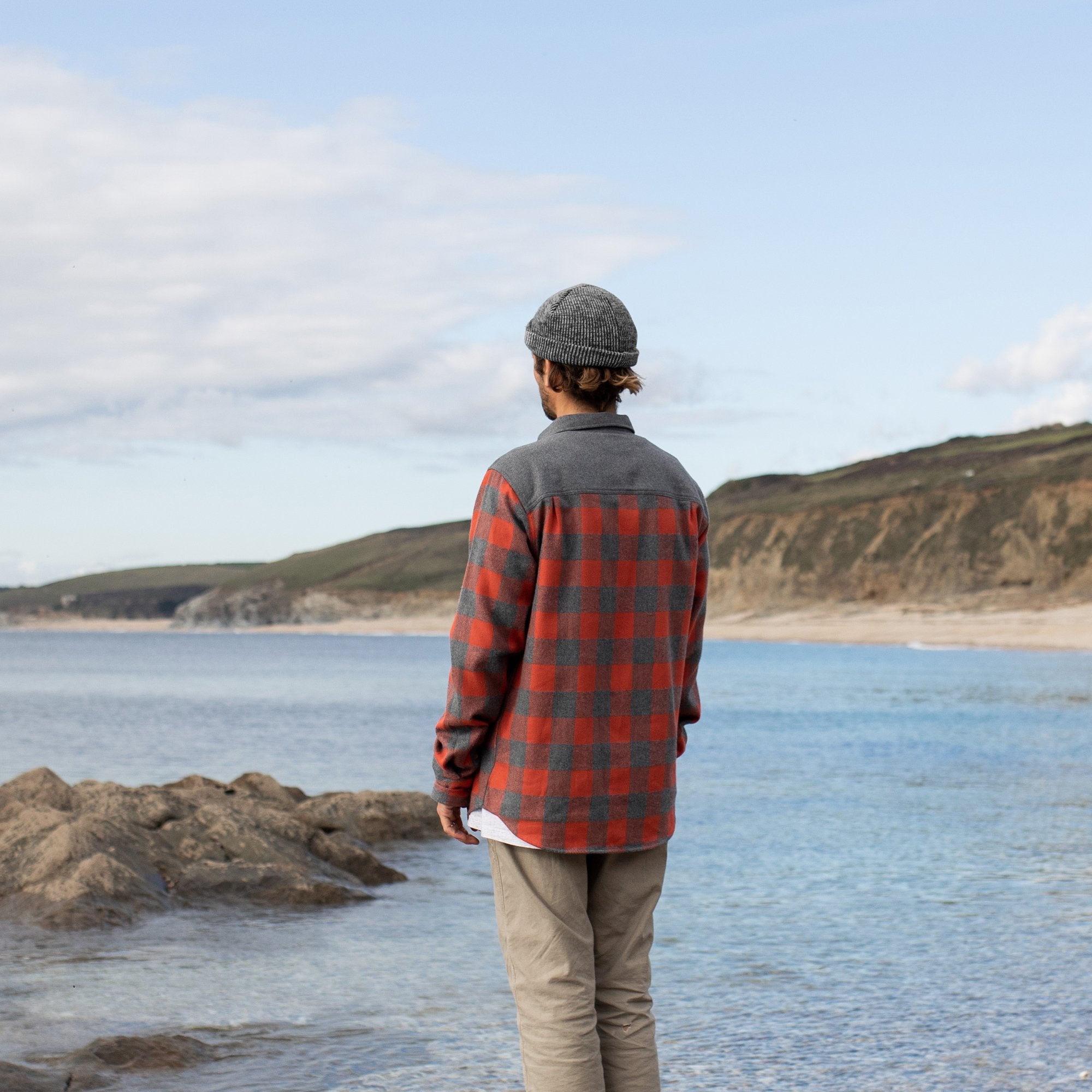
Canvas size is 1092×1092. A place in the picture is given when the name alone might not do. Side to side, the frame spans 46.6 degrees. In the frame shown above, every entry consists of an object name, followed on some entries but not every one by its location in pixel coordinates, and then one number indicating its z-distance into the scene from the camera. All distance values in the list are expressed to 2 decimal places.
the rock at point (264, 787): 12.31
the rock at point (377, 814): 12.09
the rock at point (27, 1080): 4.75
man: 3.13
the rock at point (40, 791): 10.32
